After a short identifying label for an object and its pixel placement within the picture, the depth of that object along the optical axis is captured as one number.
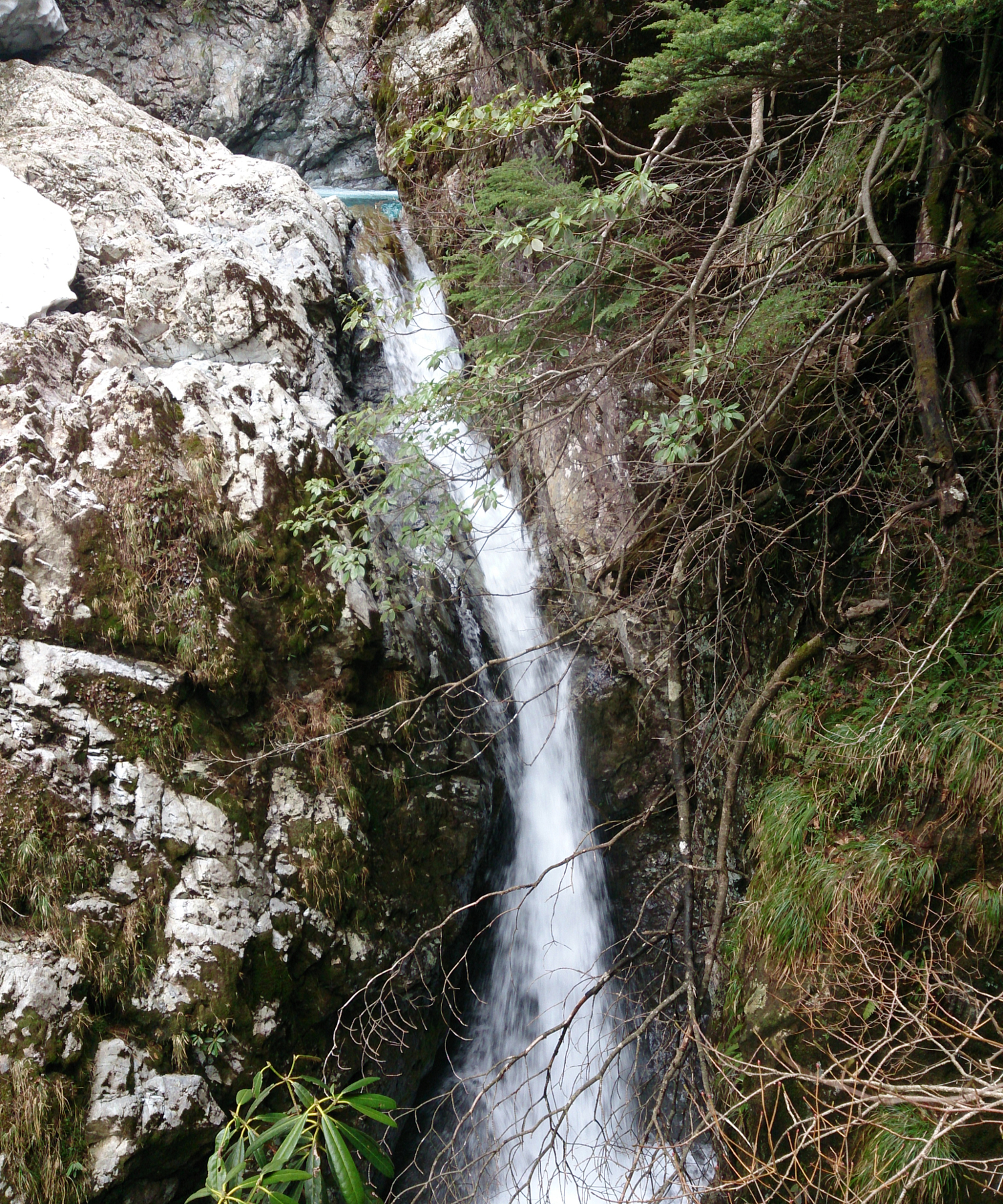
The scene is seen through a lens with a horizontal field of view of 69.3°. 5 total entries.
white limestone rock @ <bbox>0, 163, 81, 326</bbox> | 4.32
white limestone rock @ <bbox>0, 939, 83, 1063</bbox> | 2.83
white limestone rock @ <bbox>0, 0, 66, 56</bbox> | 11.35
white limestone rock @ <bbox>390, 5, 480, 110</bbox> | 7.45
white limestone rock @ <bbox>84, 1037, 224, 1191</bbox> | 2.89
